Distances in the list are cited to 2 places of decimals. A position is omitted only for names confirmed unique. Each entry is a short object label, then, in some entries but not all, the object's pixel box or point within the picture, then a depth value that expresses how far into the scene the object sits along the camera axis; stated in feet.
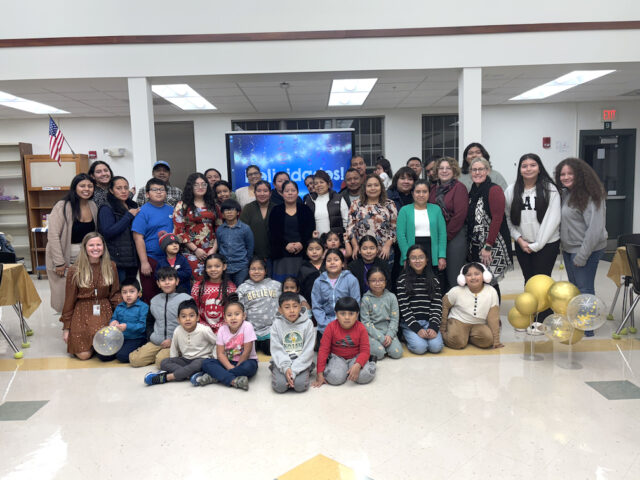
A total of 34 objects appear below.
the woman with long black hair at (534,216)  12.10
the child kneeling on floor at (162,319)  11.28
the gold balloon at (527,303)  11.05
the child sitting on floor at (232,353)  9.98
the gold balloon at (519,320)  11.30
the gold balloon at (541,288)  11.16
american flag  19.52
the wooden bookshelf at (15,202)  25.31
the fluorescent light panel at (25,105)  22.38
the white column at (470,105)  16.20
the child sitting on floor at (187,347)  10.24
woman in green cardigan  12.38
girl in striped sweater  11.68
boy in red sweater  9.80
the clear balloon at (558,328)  10.43
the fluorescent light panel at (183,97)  21.25
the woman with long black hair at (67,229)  12.45
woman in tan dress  11.98
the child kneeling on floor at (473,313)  11.62
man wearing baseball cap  14.40
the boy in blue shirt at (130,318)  11.63
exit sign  27.14
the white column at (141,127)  16.10
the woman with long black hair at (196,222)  12.55
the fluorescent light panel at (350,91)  21.27
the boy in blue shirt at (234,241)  12.53
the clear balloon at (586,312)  10.18
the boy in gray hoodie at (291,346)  9.50
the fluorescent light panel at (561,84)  21.03
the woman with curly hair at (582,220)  11.73
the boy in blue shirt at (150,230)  12.57
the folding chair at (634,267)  11.47
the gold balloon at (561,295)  10.68
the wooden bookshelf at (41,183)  24.72
